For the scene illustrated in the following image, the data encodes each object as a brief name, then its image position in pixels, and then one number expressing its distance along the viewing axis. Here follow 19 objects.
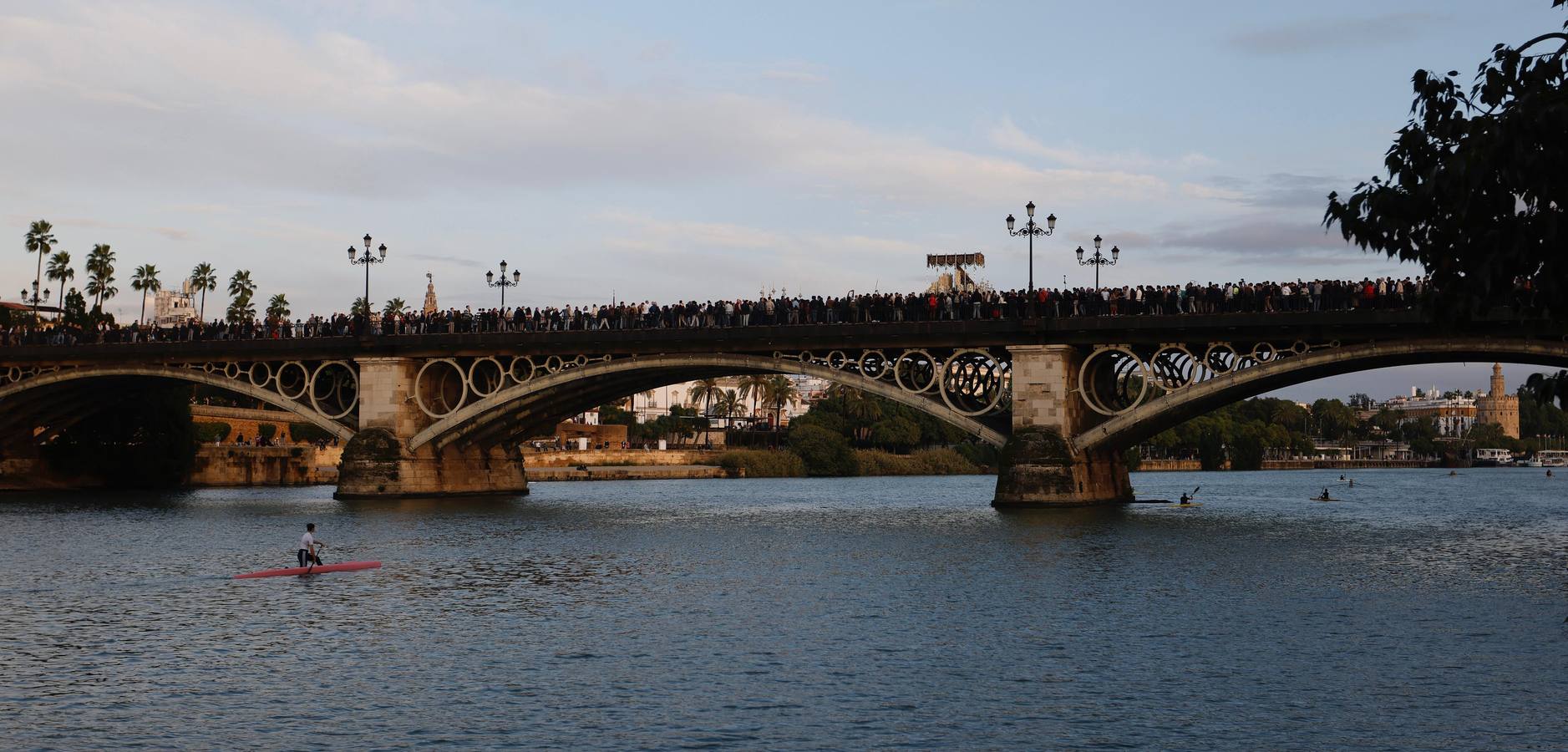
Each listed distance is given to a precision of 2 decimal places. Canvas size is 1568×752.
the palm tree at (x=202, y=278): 147.38
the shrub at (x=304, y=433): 134.12
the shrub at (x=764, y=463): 144.88
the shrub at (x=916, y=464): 153.75
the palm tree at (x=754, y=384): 173.88
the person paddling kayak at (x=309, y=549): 38.56
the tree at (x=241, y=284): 144.62
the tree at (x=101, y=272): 126.56
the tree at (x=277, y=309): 158.25
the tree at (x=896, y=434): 160.00
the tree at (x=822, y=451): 148.00
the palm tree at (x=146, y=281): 138.12
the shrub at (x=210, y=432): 115.38
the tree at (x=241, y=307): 143.04
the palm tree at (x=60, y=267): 124.69
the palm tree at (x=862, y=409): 159.12
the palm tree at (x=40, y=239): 126.25
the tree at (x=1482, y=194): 13.28
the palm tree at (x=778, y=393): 176.38
